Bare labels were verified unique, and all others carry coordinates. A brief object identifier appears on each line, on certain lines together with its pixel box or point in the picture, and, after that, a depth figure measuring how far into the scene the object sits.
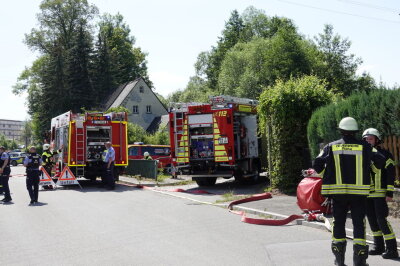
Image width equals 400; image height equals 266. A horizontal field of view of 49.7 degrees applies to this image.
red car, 23.33
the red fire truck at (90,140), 17.47
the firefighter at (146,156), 20.72
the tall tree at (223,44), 63.38
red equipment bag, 8.99
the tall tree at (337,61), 52.78
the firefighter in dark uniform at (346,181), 5.41
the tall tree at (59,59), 47.78
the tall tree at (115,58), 53.06
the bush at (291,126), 13.24
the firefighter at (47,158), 17.50
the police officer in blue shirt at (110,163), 16.41
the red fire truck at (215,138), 15.29
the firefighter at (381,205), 6.08
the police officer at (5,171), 13.52
